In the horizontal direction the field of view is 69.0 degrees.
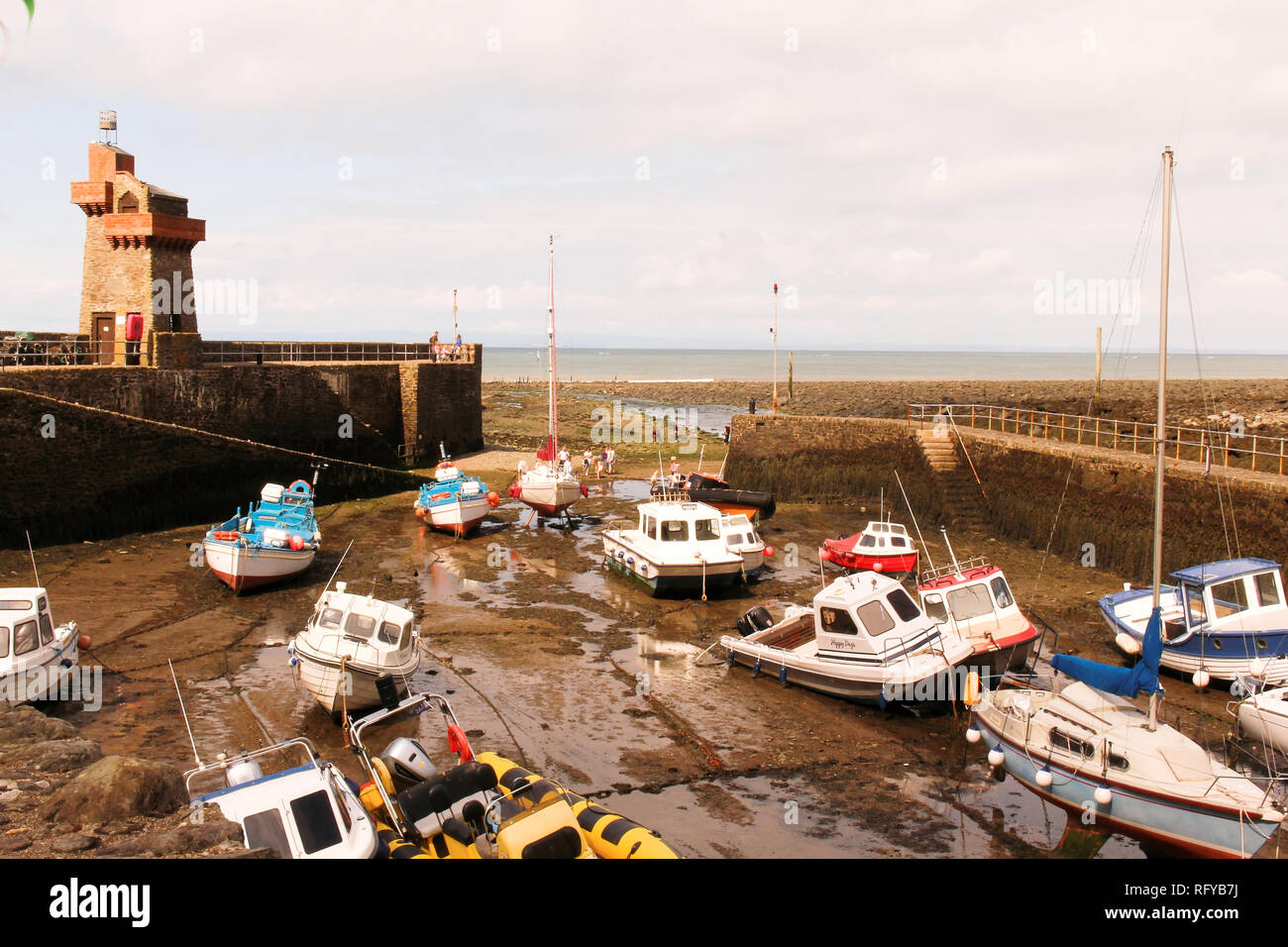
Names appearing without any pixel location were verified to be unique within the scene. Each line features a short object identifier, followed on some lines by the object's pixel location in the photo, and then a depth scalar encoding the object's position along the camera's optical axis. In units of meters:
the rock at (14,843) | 7.65
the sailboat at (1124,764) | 10.09
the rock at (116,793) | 8.32
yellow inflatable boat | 8.80
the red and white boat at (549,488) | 29.42
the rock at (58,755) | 10.05
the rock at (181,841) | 7.38
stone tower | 34.19
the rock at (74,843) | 7.67
